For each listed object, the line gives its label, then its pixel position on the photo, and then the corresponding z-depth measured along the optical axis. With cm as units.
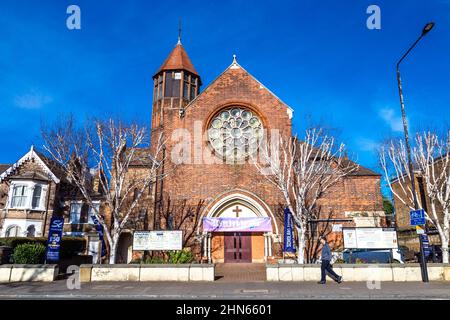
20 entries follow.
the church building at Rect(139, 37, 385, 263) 2112
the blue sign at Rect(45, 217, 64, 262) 1566
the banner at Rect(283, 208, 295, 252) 1969
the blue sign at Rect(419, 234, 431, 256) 1751
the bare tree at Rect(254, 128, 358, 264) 1914
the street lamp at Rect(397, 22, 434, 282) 1302
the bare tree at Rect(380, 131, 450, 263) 1494
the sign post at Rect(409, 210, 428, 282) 1315
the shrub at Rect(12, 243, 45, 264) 1595
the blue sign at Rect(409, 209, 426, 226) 1332
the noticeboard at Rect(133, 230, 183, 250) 1567
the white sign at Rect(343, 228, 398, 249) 1488
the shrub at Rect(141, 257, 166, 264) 1548
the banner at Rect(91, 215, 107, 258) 1990
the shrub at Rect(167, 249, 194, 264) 1697
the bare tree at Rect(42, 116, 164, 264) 1553
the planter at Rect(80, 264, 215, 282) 1421
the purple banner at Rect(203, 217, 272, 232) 2097
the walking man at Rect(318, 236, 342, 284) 1272
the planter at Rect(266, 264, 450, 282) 1366
